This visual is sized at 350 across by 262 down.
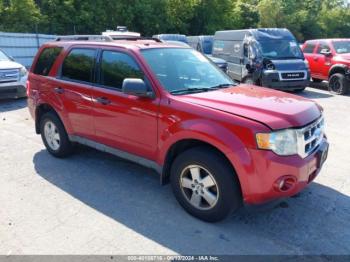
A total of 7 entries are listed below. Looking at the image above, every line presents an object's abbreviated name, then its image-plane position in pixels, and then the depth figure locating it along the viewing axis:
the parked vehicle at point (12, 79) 9.82
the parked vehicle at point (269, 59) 11.53
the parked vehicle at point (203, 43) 17.08
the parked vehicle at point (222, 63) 12.66
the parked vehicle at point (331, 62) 11.91
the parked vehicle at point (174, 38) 16.69
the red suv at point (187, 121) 3.39
